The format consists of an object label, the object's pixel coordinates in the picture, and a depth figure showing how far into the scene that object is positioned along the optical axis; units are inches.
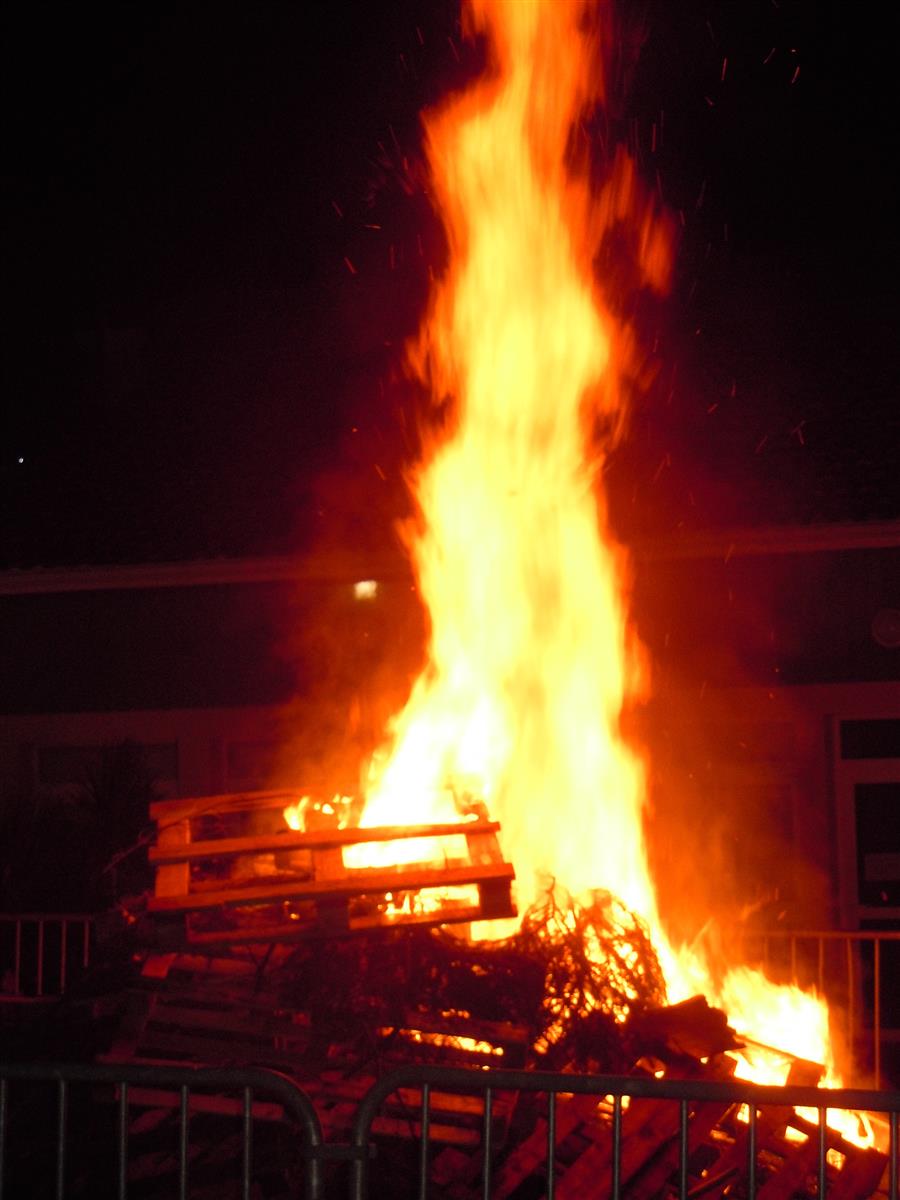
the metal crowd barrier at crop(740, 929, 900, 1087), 365.4
